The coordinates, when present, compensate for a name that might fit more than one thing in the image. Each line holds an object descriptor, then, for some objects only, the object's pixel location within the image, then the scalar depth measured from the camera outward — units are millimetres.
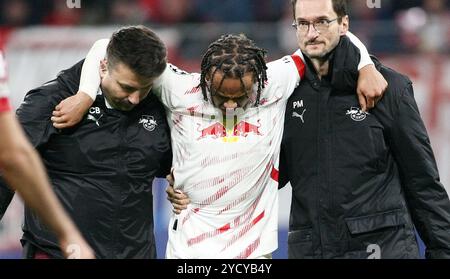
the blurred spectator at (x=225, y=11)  10820
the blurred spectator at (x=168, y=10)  11102
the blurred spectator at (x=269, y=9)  11336
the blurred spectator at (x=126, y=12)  10758
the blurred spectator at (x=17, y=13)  10875
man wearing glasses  4719
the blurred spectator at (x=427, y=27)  9430
